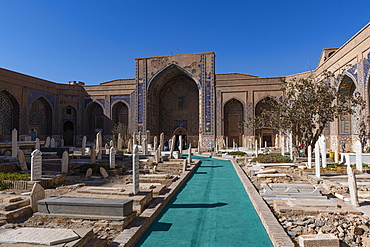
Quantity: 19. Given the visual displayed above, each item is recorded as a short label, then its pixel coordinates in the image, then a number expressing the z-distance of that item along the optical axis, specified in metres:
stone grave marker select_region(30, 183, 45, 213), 4.93
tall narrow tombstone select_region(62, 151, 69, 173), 9.54
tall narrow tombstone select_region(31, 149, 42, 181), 7.43
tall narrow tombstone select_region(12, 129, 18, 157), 12.43
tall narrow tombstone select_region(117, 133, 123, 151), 17.72
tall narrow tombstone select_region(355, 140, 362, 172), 9.13
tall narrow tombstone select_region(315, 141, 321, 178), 8.60
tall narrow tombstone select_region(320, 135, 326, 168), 9.39
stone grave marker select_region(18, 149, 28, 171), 9.89
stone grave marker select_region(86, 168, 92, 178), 9.21
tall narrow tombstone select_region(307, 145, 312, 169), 10.40
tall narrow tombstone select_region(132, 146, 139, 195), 5.75
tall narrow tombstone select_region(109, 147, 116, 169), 10.45
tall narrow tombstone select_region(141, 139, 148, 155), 15.78
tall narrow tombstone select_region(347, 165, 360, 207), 5.37
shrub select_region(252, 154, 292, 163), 12.14
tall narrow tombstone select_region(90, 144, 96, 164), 11.88
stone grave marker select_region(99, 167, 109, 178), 9.40
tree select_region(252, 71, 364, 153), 13.02
